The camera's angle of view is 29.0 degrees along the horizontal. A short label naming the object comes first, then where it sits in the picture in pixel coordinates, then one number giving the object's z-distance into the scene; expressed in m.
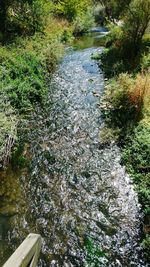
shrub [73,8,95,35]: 28.27
